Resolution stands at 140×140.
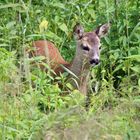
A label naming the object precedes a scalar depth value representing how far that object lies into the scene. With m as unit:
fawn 16.31
